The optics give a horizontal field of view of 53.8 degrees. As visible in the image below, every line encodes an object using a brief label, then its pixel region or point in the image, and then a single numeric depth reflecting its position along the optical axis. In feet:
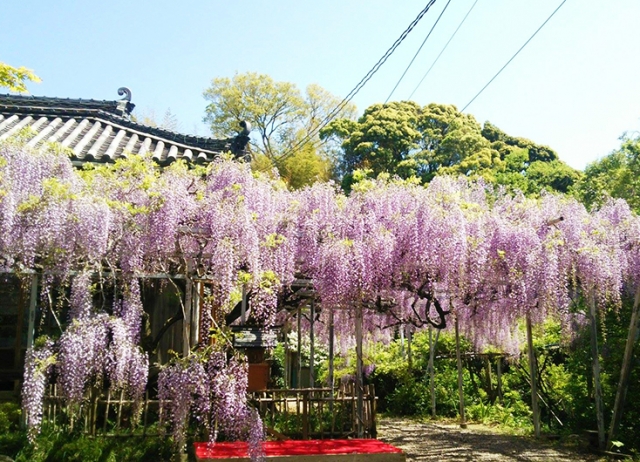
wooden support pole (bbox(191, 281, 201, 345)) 21.10
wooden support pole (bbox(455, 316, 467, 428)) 35.06
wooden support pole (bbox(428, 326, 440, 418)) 37.63
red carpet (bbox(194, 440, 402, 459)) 17.80
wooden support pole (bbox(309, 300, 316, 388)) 32.01
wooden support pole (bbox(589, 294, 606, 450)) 26.37
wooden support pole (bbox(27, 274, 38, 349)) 22.30
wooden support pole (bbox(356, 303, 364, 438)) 25.23
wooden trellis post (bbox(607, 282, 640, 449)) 24.30
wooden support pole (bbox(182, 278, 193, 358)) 19.06
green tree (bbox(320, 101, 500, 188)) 85.66
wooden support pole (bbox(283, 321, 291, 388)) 38.88
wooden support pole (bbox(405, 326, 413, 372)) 42.93
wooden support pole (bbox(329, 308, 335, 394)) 29.38
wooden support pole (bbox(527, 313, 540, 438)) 29.73
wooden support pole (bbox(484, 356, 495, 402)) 40.24
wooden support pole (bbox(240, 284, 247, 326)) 21.28
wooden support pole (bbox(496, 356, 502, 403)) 39.70
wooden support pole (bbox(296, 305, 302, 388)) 38.32
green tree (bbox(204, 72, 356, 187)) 99.14
